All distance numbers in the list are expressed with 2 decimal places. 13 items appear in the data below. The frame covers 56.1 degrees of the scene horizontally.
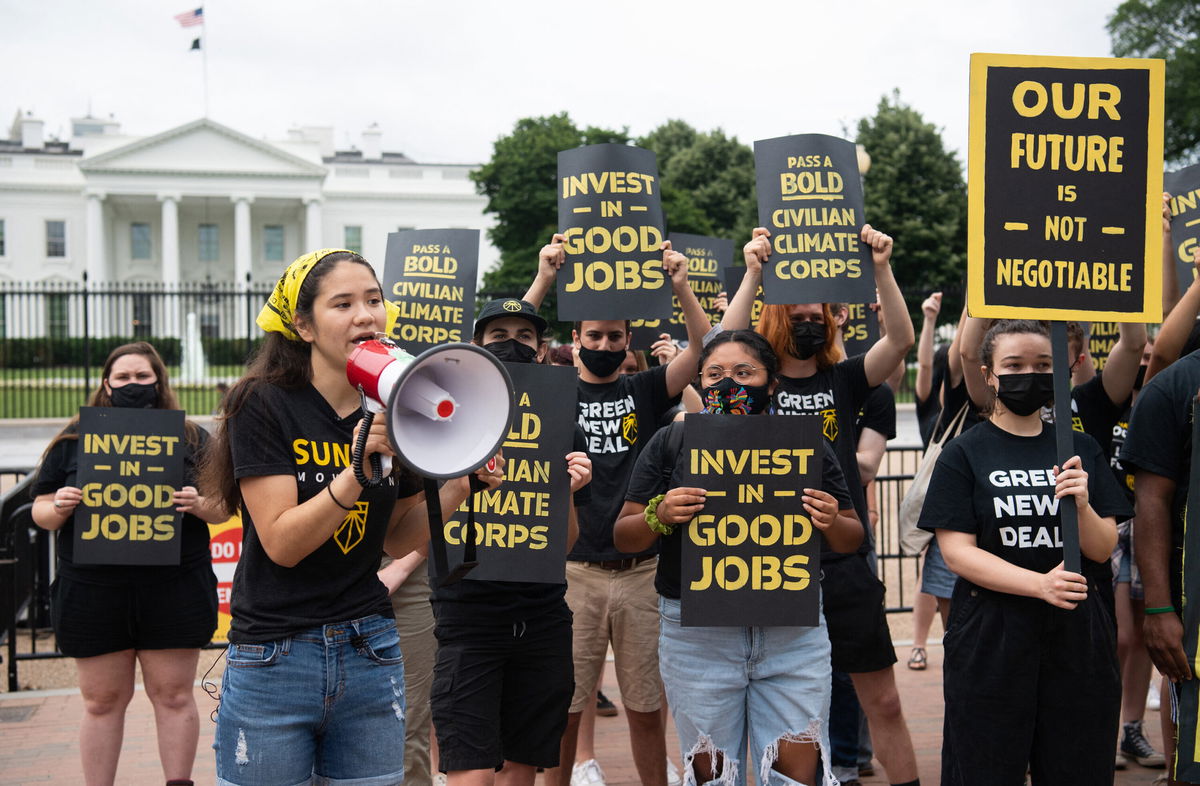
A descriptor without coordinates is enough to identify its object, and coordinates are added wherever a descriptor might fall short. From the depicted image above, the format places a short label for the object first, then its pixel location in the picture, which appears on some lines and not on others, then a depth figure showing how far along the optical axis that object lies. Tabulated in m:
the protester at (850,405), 4.45
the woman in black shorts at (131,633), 4.52
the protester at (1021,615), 3.54
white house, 62.44
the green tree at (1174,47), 42.94
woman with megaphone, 2.82
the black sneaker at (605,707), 6.45
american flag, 52.97
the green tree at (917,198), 30.98
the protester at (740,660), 3.71
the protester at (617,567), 4.60
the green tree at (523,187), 41.25
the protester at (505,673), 3.74
